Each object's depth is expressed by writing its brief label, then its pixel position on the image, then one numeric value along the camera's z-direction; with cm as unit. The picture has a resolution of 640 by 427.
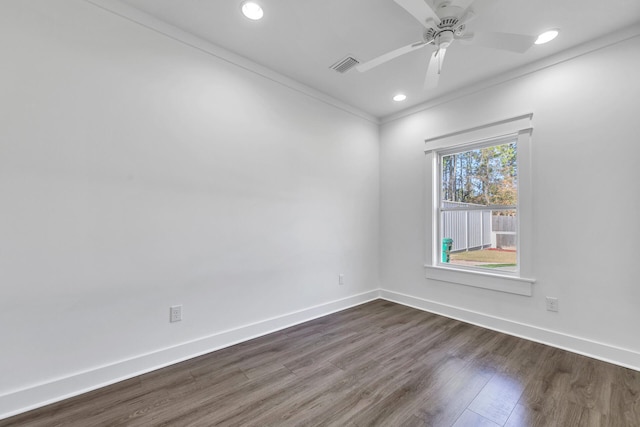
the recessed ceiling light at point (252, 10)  193
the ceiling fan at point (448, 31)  164
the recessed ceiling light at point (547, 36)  215
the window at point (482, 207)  267
